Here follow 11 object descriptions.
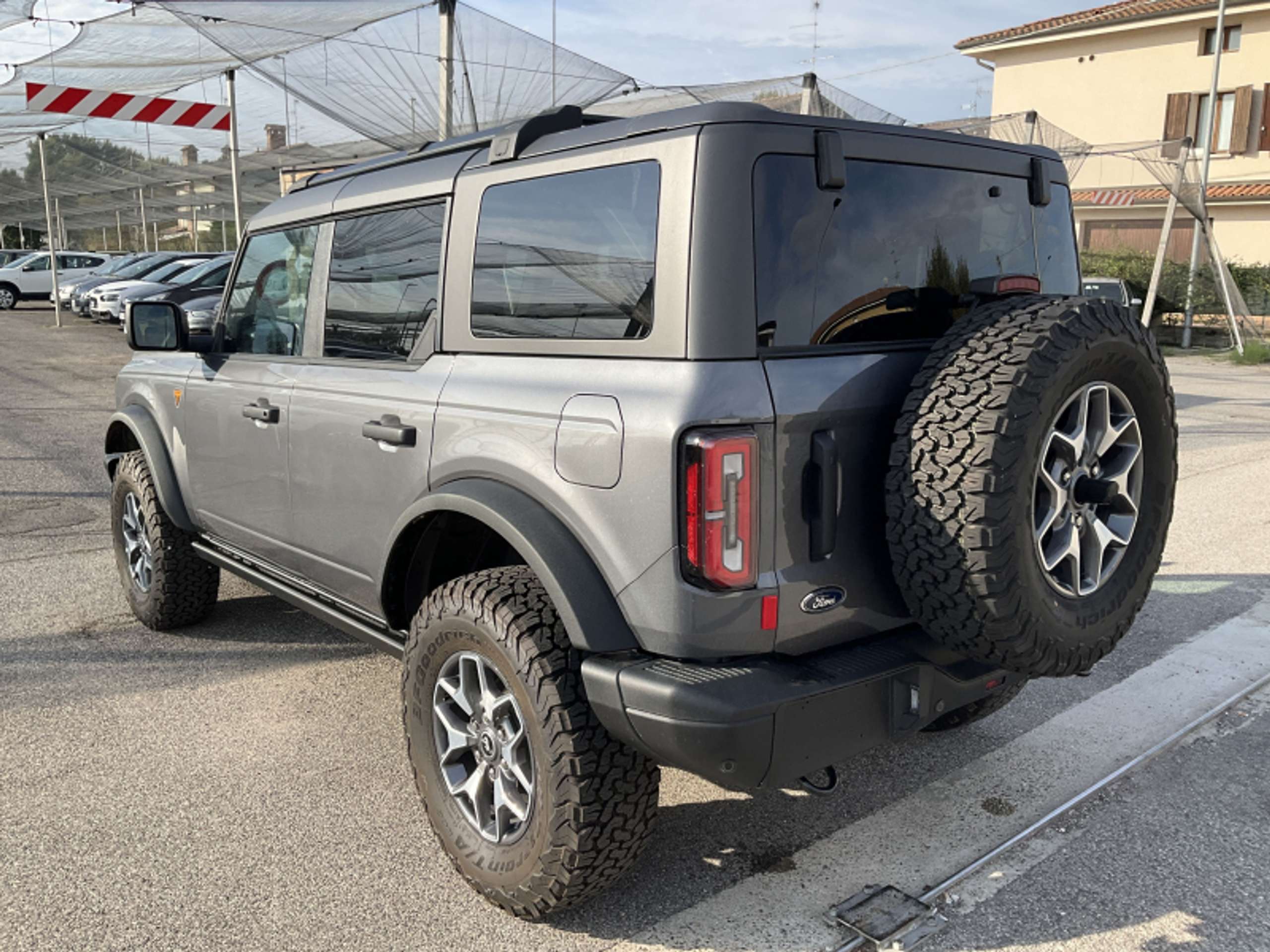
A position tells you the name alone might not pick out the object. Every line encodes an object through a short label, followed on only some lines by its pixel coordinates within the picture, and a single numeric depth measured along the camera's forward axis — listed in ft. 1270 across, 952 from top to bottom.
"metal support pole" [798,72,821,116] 31.40
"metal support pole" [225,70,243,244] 47.57
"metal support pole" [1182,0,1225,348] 67.88
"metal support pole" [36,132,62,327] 69.62
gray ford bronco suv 7.70
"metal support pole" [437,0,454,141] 31.50
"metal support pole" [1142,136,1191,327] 60.54
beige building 98.99
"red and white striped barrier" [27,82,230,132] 43.75
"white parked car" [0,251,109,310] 97.35
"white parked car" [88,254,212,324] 68.95
